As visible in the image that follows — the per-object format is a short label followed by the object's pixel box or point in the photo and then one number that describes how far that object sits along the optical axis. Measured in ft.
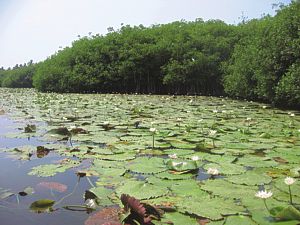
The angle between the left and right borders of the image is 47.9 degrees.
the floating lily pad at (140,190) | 8.15
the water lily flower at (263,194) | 6.89
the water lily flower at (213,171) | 9.17
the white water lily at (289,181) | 7.26
